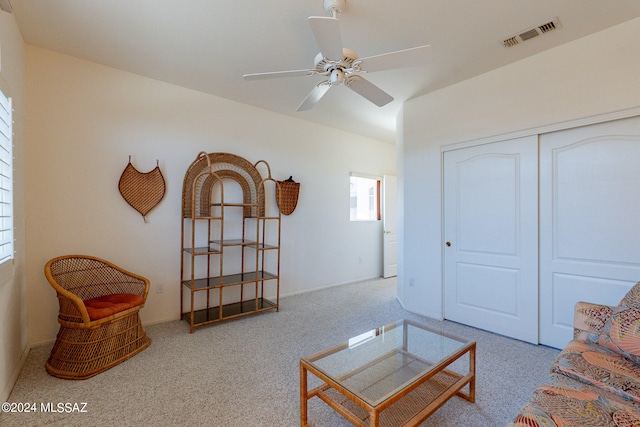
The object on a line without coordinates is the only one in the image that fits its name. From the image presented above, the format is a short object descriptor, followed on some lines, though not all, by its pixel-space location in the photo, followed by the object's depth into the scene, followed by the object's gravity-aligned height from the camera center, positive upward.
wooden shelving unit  3.28 -0.27
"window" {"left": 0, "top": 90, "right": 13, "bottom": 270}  1.83 +0.22
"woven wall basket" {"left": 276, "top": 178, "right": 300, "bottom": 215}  4.04 +0.34
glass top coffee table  1.42 -0.88
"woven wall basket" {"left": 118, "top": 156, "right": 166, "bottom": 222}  2.97 +0.31
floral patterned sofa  1.10 -0.72
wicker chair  2.13 -0.78
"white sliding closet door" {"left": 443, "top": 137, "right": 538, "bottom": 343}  2.73 -0.15
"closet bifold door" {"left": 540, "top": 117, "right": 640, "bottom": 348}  2.26 +0.03
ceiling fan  1.59 +1.03
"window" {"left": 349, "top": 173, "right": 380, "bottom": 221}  5.34 +0.42
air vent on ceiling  2.22 +1.53
